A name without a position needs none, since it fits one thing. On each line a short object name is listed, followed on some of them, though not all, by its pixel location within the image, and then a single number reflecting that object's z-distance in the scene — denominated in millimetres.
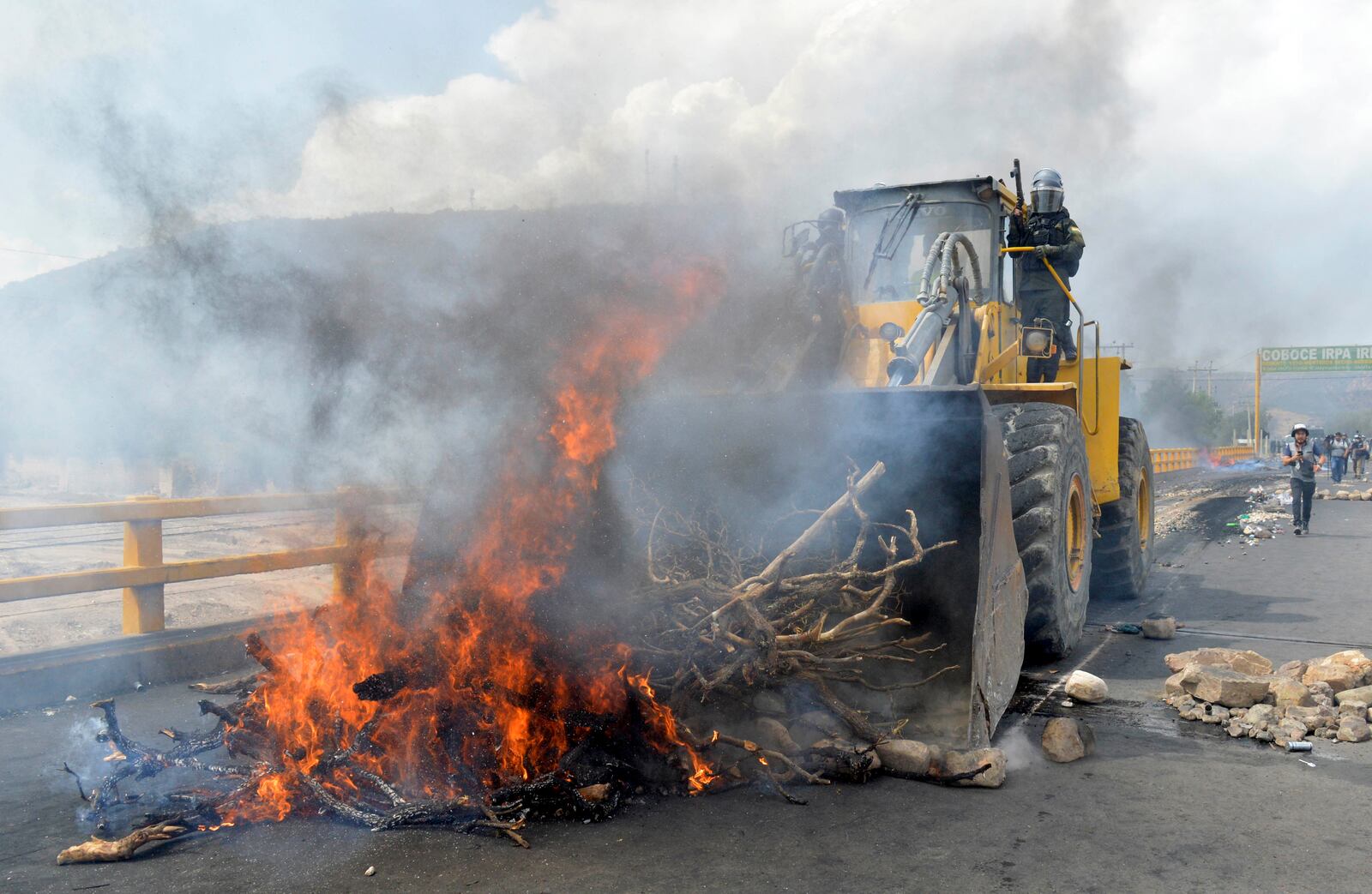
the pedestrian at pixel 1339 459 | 37031
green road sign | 71812
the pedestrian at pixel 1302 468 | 16172
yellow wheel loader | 5172
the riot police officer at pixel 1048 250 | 8586
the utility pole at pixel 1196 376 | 116562
